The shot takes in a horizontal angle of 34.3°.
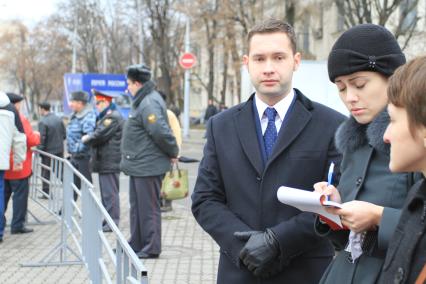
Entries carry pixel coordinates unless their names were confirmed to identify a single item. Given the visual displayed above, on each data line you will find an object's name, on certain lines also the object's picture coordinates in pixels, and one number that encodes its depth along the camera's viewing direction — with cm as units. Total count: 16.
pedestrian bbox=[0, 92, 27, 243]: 864
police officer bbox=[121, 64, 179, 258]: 754
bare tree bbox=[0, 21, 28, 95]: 7344
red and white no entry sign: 2953
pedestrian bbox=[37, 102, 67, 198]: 1324
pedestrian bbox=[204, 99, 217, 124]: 3412
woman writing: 237
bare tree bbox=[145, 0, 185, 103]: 3459
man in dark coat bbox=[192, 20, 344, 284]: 300
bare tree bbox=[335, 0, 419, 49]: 1942
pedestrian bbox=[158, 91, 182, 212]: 1017
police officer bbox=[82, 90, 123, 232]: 942
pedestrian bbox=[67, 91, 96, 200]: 1028
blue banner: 3041
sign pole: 3303
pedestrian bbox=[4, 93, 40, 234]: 927
